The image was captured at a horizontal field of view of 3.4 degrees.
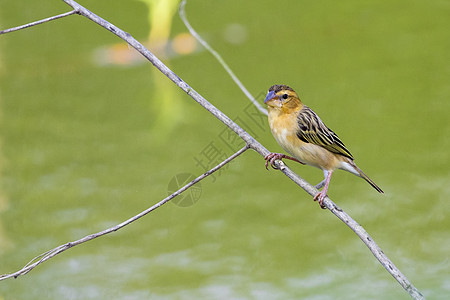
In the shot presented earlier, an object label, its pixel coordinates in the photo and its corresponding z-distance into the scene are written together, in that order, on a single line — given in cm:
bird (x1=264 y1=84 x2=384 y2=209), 696
